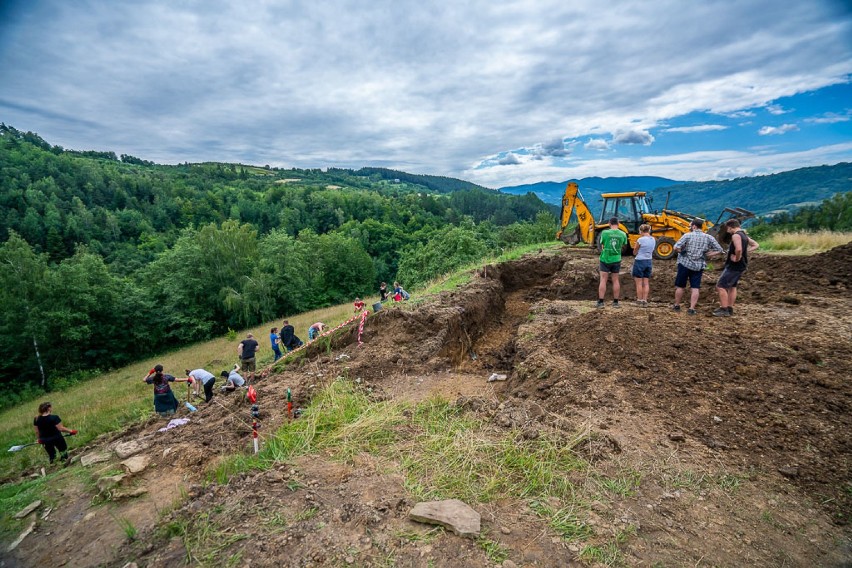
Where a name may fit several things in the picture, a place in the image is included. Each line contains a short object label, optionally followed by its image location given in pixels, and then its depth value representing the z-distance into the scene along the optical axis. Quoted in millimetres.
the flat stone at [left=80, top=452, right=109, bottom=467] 4539
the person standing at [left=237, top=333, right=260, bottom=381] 9672
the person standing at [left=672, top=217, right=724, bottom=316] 6218
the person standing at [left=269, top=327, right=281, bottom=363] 10805
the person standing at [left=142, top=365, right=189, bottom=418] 7189
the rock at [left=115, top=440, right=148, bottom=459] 4430
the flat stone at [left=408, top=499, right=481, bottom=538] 2541
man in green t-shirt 7180
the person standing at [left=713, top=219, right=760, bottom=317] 5801
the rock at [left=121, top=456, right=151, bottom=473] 3922
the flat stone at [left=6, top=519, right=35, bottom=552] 3284
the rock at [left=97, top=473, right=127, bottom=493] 3703
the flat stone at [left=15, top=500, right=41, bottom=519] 3652
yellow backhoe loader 12070
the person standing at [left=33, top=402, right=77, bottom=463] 6320
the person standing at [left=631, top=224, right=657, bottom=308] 7062
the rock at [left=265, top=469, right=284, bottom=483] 3270
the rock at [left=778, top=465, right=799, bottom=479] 2870
